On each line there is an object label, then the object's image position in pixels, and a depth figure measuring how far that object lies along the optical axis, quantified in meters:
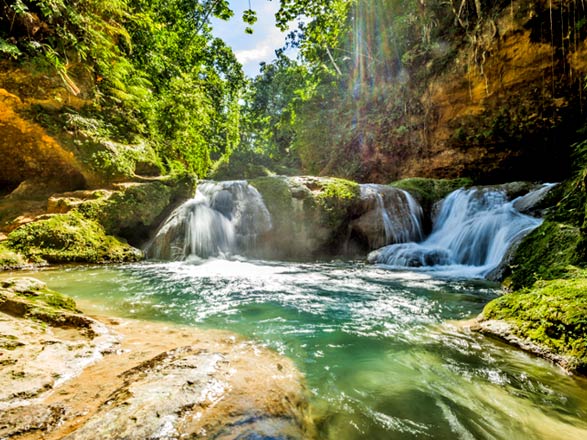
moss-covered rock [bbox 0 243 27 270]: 6.15
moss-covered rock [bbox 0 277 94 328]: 2.51
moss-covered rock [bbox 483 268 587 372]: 2.41
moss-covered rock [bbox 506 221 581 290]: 3.82
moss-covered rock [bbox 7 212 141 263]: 6.79
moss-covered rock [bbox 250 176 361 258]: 10.91
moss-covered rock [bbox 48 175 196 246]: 8.05
